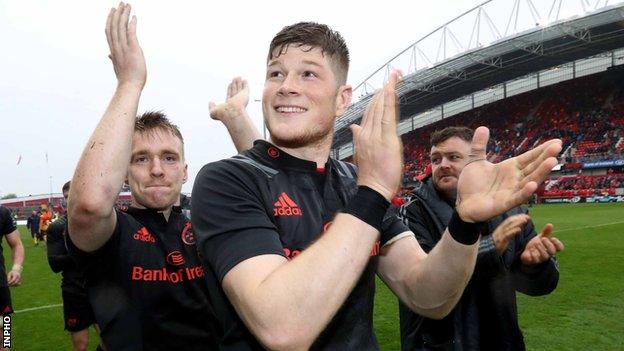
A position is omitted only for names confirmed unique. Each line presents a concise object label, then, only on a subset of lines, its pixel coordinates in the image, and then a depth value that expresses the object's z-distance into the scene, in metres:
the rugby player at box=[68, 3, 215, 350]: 1.80
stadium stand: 34.31
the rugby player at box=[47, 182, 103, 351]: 4.00
